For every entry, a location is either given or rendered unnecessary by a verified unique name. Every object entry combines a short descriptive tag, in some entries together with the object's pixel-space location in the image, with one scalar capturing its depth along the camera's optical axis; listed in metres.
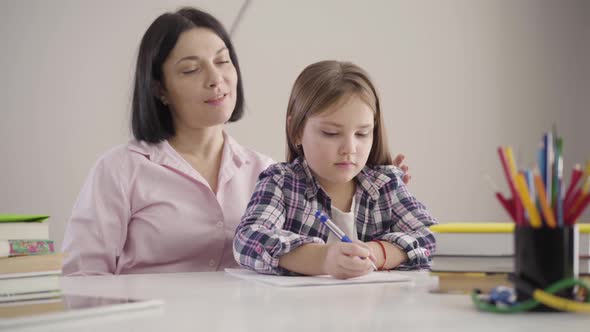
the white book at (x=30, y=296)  1.62
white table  1.46
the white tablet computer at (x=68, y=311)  1.47
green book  1.64
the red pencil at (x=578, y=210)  1.48
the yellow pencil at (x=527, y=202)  1.48
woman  2.35
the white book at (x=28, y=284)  1.62
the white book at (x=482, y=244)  1.65
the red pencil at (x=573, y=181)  1.49
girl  2.00
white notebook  1.79
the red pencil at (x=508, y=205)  1.51
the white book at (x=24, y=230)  1.64
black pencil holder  1.48
